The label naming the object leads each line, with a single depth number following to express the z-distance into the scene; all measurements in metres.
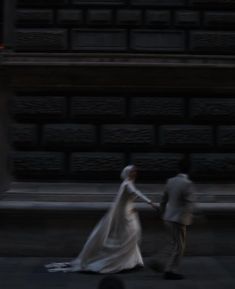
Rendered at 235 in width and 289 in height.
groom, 10.62
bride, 11.42
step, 12.90
